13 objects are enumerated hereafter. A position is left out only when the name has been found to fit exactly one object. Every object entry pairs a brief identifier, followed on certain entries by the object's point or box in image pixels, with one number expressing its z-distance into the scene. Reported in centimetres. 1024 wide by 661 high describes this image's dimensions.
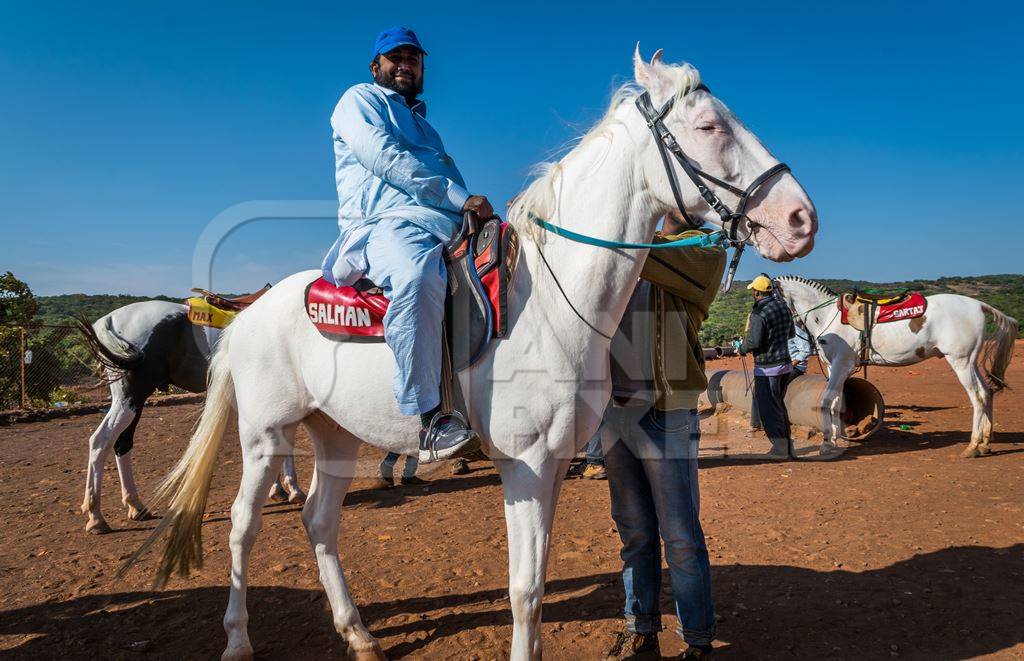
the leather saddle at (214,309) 588
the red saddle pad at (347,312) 264
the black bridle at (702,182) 213
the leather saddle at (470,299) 239
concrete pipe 850
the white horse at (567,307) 220
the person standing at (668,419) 265
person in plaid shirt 793
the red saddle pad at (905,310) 888
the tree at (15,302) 1397
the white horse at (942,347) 841
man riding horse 237
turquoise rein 224
